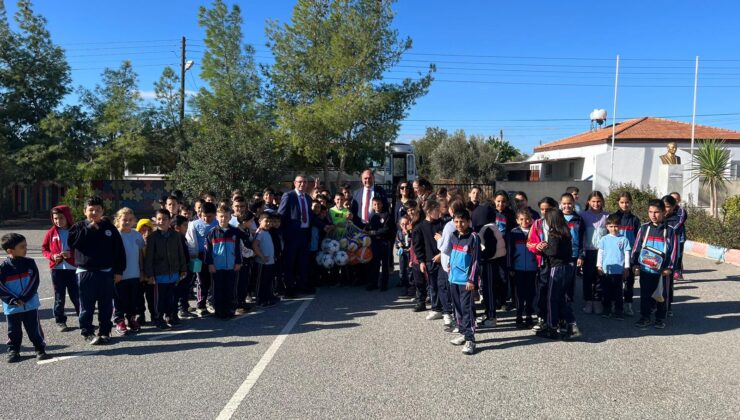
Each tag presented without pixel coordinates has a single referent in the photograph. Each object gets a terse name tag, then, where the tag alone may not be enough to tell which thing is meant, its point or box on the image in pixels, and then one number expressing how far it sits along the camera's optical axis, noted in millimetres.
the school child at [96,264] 5289
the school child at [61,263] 5914
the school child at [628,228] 6488
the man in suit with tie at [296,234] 7664
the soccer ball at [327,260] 7996
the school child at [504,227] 6617
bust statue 20000
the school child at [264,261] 6992
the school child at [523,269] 5973
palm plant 15000
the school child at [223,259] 6359
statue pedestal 17703
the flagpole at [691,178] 16295
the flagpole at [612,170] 25131
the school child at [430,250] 6359
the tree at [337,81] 19719
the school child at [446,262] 5512
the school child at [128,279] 5801
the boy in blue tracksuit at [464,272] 5188
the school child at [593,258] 6664
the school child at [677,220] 7410
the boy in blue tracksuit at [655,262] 5875
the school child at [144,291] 6017
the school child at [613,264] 6273
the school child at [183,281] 6345
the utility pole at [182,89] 23281
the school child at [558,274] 5422
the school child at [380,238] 7992
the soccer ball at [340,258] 7980
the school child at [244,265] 6770
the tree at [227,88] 22109
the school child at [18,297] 4836
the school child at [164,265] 5980
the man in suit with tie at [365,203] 8328
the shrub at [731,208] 12253
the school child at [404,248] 7402
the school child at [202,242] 6590
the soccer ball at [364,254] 8055
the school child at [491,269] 5762
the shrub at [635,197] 16434
